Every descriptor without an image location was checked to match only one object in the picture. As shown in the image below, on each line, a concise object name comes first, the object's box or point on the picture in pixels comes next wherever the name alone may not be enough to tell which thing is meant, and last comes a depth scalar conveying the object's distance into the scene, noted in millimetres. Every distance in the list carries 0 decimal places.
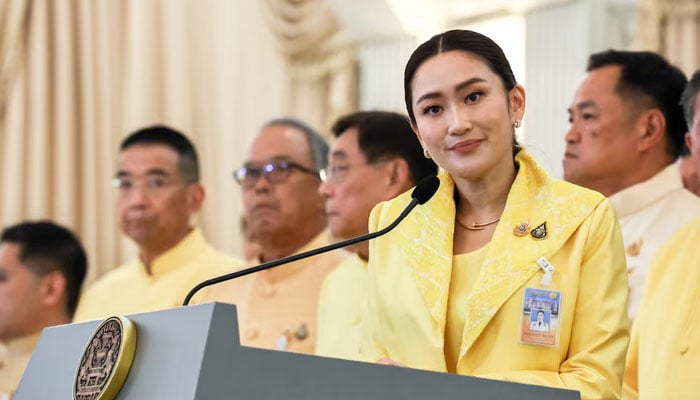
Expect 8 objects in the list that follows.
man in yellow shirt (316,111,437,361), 6964
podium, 3146
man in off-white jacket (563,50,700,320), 6842
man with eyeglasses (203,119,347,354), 8054
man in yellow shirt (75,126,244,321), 8902
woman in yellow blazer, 4139
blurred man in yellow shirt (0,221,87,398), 8738
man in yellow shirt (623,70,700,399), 5172
